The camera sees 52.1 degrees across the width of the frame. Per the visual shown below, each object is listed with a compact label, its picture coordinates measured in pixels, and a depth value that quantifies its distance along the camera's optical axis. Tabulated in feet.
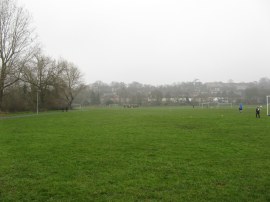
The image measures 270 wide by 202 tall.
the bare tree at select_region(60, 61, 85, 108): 246.31
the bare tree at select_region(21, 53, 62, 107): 192.30
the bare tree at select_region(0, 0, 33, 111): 123.75
